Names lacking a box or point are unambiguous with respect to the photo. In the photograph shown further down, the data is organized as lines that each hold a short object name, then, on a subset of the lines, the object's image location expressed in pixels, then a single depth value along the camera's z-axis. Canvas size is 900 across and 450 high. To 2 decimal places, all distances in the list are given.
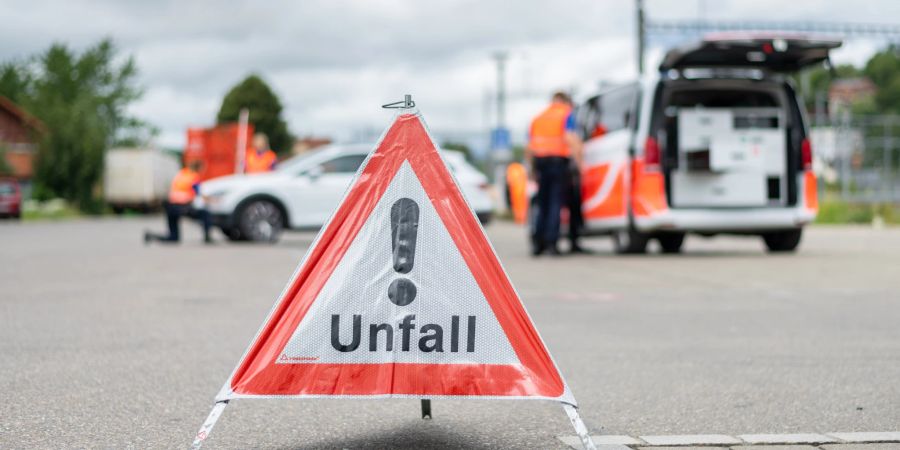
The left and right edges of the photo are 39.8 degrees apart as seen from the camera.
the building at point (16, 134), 78.38
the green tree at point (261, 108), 88.12
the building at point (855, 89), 100.03
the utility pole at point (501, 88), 50.66
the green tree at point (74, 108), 59.47
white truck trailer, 56.72
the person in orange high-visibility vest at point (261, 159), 21.31
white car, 19.69
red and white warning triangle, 4.01
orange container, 32.19
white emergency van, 14.68
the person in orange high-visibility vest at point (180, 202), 19.38
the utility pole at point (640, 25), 30.42
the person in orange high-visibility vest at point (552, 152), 14.95
